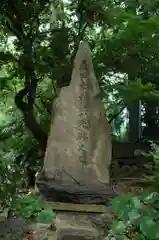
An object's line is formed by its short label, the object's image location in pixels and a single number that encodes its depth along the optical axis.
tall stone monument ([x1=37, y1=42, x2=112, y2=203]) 3.40
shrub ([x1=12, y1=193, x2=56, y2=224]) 1.72
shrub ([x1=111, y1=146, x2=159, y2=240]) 1.50
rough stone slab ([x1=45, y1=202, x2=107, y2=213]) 3.21
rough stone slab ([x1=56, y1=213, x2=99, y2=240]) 2.79
